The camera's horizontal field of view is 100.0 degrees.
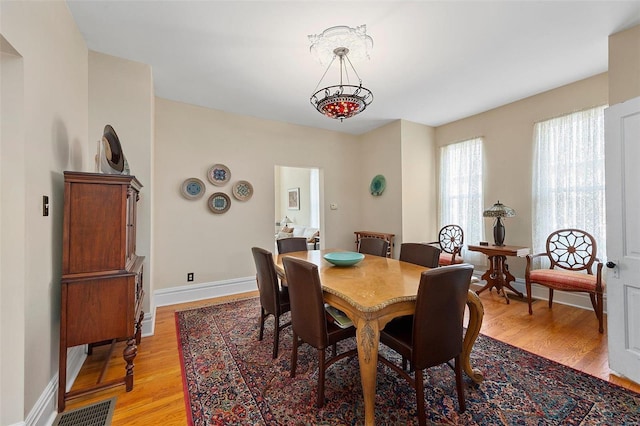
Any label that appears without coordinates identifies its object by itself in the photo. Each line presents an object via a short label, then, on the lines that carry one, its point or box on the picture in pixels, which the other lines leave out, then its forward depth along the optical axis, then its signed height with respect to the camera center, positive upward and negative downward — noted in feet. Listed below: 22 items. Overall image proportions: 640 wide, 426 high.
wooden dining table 4.75 -1.61
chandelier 6.65 +4.45
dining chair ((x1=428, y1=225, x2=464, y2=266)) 13.34 -1.54
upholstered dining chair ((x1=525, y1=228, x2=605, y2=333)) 8.87 -2.09
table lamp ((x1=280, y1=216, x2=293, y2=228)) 26.05 -0.68
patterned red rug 5.19 -3.91
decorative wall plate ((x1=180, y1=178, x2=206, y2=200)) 12.30 +1.26
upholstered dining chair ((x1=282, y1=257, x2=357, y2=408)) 5.39 -2.10
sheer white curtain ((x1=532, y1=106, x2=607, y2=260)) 10.09 +1.51
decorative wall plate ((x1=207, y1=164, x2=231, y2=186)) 12.89 +2.00
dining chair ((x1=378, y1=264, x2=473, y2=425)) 4.69 -1.99
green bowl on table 7.58 -1.26
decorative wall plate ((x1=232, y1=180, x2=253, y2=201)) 13.51 +1.29
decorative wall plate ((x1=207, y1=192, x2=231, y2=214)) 12.91 +0.65
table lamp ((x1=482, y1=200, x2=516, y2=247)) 11.71 -0.05
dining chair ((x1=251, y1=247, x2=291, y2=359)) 7.38 -2.16
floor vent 5.22 -4.00
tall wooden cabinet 5.59 -1.18
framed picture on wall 25.42 +1.60
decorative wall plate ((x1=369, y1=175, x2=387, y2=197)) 15.82 +1.78
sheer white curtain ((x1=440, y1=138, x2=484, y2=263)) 13.85 +1.36
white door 6.18 -0.54
